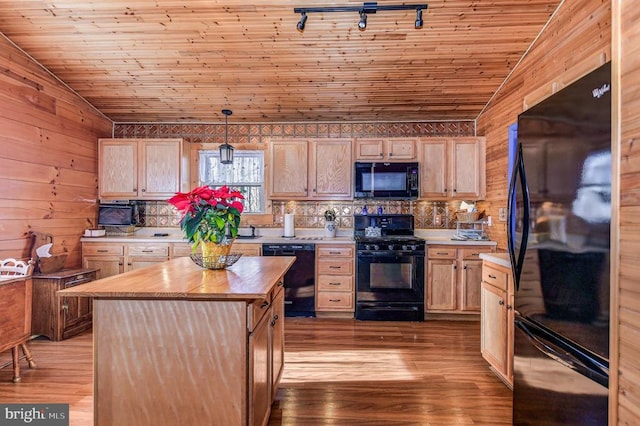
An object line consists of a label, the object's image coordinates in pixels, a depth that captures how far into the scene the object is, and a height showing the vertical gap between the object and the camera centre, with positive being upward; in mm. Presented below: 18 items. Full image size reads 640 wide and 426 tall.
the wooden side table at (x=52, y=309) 3254 -984
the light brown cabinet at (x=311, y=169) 4312 +558
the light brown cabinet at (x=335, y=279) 4039 -834
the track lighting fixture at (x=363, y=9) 2746 +1733
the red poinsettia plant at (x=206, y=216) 1799 -28
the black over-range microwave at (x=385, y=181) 4180 +391
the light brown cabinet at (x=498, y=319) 2316 -818
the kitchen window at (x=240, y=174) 4656 +527
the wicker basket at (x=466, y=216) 4320 -54
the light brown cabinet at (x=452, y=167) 4230 +580
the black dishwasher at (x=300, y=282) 4043 -867
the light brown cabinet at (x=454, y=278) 3930 -801
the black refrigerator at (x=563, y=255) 1182 -182
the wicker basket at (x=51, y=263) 3365 -552
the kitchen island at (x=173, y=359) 1482 -671
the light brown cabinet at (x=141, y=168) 4348 +566
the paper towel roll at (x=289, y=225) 4414 -185
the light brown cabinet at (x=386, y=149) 4285 +818
